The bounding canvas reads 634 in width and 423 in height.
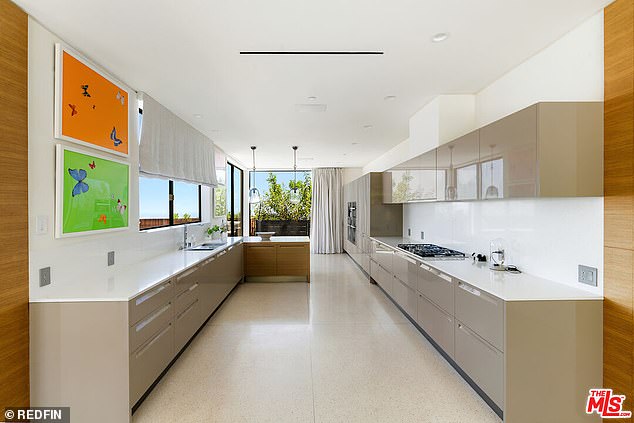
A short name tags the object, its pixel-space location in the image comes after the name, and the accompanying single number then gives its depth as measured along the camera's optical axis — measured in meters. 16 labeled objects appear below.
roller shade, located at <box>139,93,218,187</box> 3.54
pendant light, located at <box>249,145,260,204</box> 6.49
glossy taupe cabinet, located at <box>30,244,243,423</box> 2.07
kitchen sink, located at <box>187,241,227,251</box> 4.64
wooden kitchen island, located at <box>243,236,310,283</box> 6.00
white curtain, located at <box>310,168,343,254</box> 9.89
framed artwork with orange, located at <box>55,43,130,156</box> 2.33
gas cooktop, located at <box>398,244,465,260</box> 3.54
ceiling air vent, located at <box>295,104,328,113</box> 3.90
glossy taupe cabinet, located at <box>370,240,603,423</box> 2.02
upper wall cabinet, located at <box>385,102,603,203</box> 2.07
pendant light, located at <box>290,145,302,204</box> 10.11
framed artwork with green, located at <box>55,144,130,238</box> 2.34
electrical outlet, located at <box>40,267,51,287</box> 2.20
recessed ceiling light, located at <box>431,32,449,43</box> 2.32
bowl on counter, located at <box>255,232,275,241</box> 6.35
